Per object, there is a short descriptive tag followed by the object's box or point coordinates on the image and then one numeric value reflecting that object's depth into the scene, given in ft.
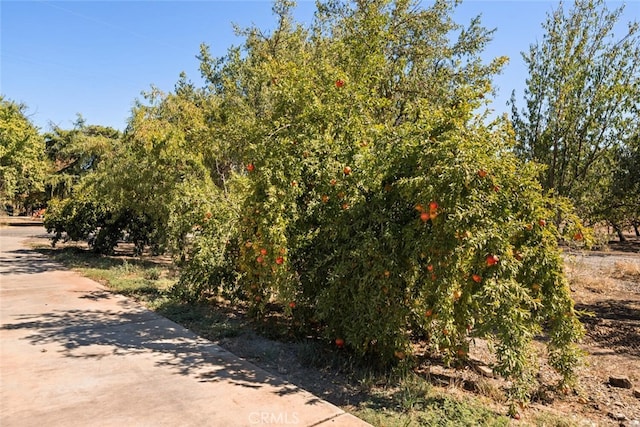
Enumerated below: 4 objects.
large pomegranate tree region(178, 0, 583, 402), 11.85
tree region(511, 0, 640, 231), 26.99
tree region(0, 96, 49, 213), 82.94
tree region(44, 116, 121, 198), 105.91
